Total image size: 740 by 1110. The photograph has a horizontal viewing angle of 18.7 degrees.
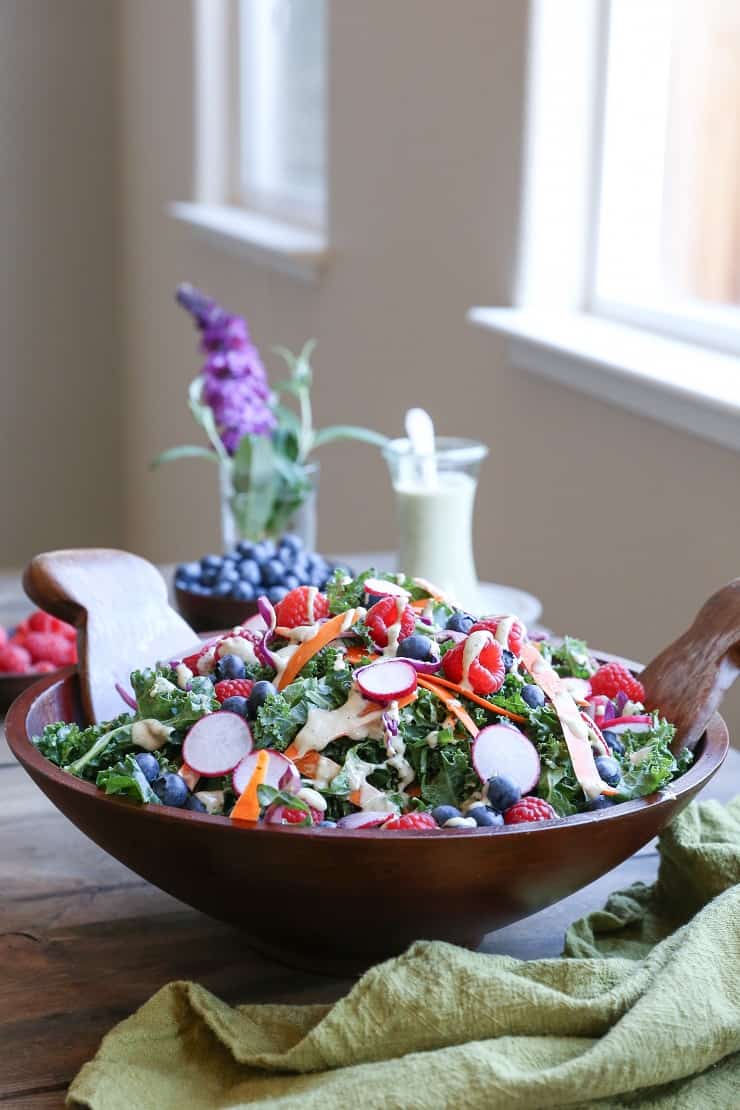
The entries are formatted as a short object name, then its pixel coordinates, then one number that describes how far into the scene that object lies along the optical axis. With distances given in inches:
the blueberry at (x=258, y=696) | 41.6
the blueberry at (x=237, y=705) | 41.6
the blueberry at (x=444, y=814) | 39.9
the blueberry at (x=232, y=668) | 43.2
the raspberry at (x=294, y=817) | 39.2
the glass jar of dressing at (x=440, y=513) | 60.8
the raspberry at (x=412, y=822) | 39.4
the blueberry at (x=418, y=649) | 42.4
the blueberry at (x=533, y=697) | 42.1
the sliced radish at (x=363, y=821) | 39.6
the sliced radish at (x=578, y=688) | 44.6
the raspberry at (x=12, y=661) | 56.9
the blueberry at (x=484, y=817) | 39.5
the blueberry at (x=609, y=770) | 41.4
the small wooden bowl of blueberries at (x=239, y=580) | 60.7
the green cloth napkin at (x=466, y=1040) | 36.5
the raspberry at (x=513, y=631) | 43.5
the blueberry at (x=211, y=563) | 62.4
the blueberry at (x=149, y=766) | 40.7
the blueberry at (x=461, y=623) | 44.5
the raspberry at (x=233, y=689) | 42.3
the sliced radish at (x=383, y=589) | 45.2
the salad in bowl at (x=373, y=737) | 40.1
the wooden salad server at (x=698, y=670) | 45.3
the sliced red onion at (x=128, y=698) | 46.0
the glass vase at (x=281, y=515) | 69.2
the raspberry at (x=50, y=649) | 58.2
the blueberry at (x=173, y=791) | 40.2
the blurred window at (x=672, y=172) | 70.2
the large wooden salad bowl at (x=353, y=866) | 38.4
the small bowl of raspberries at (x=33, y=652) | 55.9
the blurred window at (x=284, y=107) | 128.6
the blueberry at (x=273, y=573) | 61.6
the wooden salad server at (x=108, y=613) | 47.6
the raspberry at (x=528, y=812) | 39.8
